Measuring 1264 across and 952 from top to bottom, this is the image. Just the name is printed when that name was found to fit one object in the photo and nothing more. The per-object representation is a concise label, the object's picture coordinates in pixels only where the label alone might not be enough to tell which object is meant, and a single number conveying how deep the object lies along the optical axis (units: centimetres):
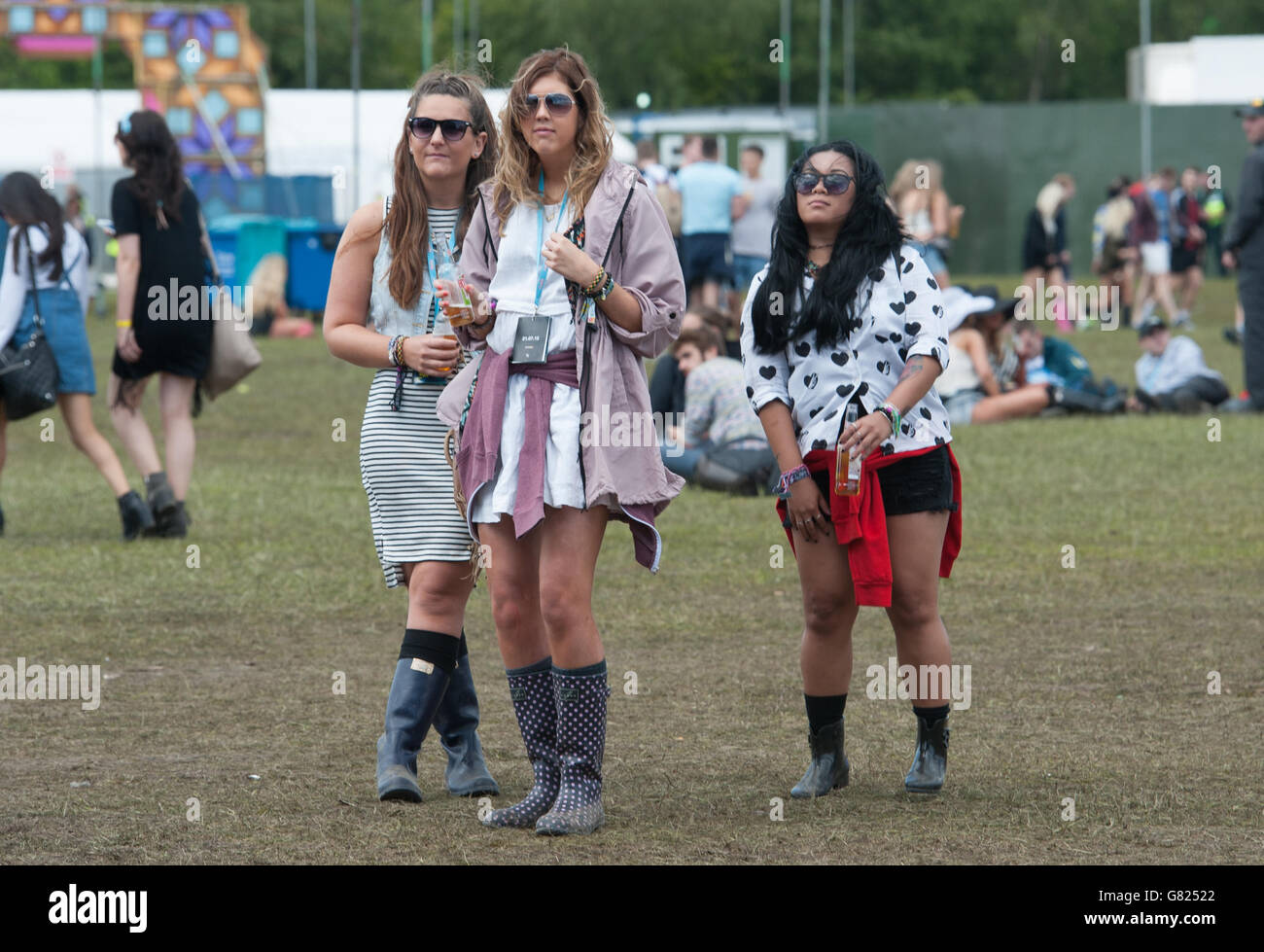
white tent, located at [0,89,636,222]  3419
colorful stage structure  2936
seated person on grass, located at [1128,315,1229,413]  1498
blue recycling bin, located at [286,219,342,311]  2520
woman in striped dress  493
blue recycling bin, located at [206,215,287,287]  2498
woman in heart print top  488
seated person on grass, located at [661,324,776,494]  1115
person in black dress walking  935
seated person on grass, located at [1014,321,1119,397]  1514
